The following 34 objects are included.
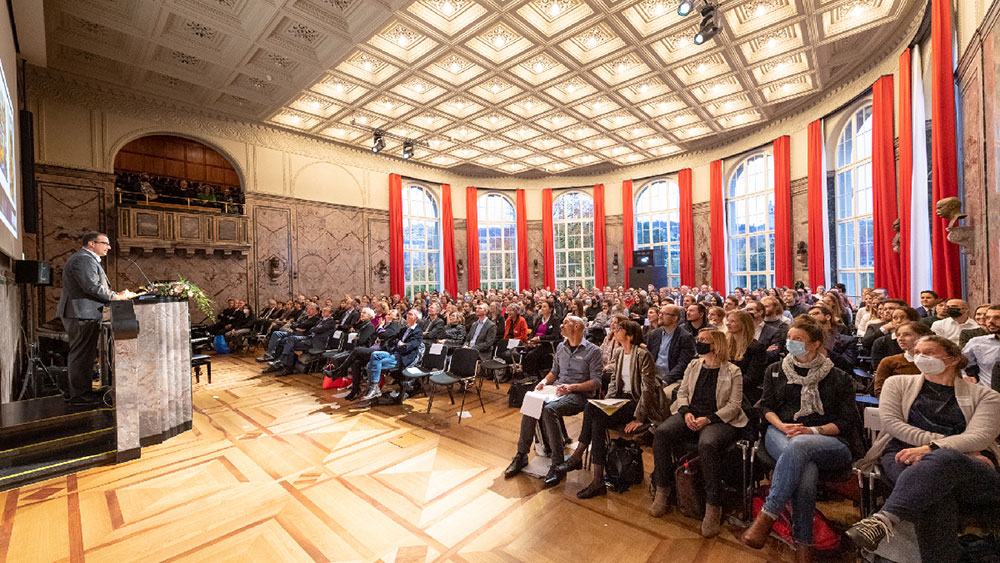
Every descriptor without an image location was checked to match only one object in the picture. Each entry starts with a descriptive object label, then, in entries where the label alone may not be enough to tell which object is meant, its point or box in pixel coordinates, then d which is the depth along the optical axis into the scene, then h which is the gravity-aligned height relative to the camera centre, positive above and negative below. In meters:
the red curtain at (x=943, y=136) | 5.08 +1.70
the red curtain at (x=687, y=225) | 14.10 +1.79
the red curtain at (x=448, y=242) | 15.77 +1.62
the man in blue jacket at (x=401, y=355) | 5.57 -1.03
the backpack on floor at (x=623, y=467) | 3.13 -1.50
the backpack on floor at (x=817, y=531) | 2.25 -1.52
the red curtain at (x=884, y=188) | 7.39 +1.56
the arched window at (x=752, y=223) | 12.30 +1.64
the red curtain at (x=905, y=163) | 6.80 +1.83
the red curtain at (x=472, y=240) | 16.30 +1.71
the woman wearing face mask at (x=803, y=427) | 2.25 -0.96
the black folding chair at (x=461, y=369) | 4.92 -1.10
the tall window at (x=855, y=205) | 8.99 +1.55
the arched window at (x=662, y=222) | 15.14 +2.15
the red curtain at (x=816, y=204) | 9.84 +1.70
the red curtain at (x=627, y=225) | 15.70 +2.06
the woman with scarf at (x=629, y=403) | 3.11 -1.00
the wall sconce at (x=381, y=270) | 13.80 +0.51
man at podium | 3.90 -0.10
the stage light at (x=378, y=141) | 11.21 +4.03
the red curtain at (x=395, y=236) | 14.11 +1.71
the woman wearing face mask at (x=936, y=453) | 1.96 -0.97
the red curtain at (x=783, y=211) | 11.01 +1.71
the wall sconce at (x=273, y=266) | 11.37 +0.62
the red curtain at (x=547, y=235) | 16.84 +1.89
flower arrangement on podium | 4.18 +0.00
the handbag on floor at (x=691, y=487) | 2.71 -1.45
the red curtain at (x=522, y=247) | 16.94 +1.43
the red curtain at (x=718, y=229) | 13.22 +1.51
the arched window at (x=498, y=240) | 17.39 +1.81
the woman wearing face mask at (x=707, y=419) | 2.61 -1.01
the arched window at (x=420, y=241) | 15.32 +1.68
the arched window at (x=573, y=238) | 17.03 +1.75
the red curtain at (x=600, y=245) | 16.25 +1.33
